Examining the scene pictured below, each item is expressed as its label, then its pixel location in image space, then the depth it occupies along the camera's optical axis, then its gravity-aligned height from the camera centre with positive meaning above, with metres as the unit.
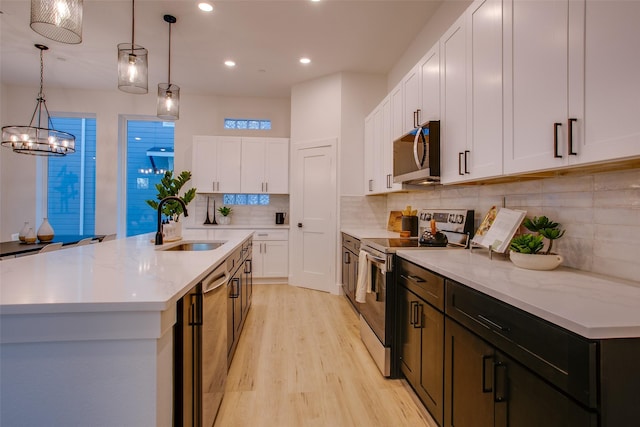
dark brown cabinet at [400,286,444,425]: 1.57 -0.77
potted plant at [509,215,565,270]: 1.41 -0.16
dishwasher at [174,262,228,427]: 1.15 -0.62
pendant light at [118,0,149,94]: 2.32 +1.09
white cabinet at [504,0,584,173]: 1.19 +0.57
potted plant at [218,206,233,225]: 5.25 -0.04
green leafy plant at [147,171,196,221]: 2.82 +0.09
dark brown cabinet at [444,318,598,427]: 0.87 -0.61
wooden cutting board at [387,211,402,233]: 3.82 -0.09
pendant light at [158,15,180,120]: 2.95 +1.06
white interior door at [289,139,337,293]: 4.46 -0.04
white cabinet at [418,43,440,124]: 2.30 +1.00
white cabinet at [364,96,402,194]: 3.38 +0.76
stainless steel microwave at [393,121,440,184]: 2.28 +0.46
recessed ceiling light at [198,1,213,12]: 3.05 +2.05
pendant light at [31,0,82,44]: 1.50 +0.95
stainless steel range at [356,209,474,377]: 2.16 -0.46
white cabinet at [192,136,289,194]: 5.12 +0.80
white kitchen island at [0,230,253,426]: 0.90 -0.44
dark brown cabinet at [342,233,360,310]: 3.41 -0.62
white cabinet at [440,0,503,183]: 1.65 +0.72
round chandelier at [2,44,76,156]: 3.51 +0.83
